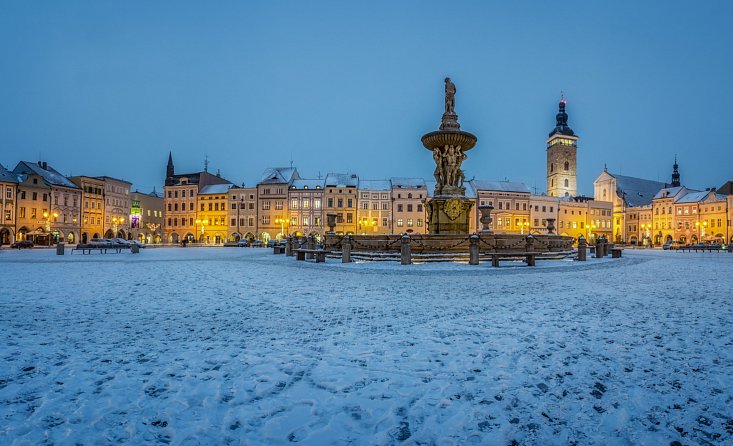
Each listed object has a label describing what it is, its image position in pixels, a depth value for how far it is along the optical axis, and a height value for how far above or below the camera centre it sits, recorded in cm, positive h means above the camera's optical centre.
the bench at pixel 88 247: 3026 -110
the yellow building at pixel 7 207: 5262 +351
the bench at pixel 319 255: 1984 -106
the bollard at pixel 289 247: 2667 -91
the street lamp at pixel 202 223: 6916 +194
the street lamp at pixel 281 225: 6661 +145
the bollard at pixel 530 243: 2056 -42
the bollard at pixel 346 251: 1917 -82
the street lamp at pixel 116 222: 6800 +200
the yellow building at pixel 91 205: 6488 +474
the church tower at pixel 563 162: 10050 +1888
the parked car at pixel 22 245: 4397 -137
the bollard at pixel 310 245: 2425 -72
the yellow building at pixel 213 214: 7083 +359
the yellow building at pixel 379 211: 6706 +400
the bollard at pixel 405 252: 1792 -81
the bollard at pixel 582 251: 2121 -85
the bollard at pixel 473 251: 1777 -74
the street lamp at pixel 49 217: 5112 +230
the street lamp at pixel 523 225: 6644 +173
